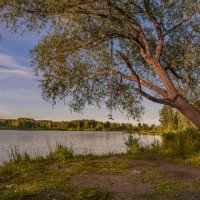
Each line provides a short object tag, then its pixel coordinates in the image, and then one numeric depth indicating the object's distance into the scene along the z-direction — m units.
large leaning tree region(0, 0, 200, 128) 8.72
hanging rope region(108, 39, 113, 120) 9.18
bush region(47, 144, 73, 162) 9.57
